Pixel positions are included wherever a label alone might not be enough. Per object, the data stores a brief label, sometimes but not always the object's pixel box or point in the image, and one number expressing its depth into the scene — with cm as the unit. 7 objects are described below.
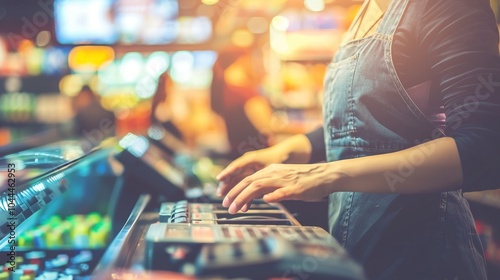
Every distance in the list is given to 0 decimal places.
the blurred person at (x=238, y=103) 397
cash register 70
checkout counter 73
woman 101
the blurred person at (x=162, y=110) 496
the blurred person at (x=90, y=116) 631
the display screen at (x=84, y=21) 438
